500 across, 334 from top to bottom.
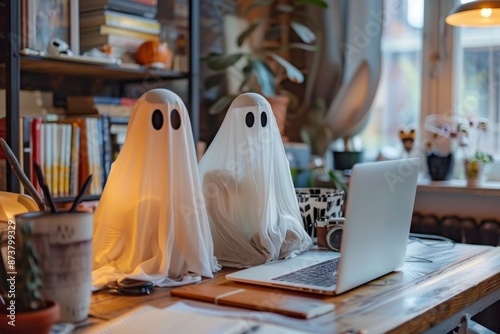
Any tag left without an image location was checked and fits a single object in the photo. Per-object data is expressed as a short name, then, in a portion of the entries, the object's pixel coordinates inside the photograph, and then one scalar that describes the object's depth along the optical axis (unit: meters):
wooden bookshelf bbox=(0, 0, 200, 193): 1.87
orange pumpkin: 2.29
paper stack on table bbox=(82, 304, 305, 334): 0.81
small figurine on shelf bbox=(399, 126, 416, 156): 2.62
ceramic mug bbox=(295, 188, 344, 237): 1.45
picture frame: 1.94
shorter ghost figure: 1.26
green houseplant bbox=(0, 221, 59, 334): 0.71
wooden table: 0.87
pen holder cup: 0.83
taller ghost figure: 1.11
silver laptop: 1.00
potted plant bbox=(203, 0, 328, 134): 2.68
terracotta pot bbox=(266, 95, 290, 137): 2.67
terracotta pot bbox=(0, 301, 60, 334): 0.70
